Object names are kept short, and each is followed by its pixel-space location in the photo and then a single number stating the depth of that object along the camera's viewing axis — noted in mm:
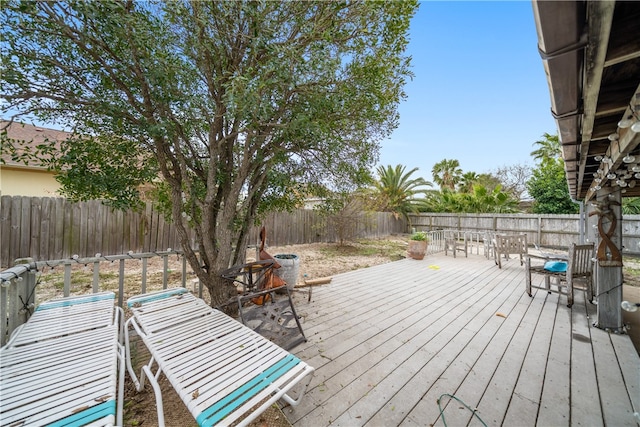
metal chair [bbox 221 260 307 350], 2537
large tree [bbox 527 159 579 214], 12258
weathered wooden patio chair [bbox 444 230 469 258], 8252
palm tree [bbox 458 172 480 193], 18714
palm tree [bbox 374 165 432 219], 15586
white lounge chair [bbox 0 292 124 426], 1257
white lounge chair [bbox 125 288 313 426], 1432
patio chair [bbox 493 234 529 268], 6715
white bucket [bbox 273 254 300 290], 4207
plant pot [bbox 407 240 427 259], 7695
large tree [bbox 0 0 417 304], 2117
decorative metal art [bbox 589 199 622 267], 3094
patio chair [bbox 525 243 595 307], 3742
